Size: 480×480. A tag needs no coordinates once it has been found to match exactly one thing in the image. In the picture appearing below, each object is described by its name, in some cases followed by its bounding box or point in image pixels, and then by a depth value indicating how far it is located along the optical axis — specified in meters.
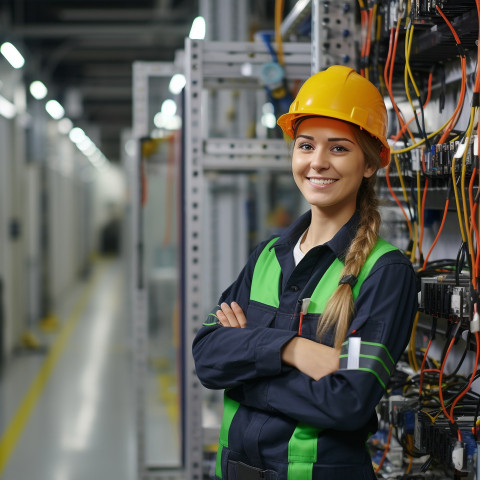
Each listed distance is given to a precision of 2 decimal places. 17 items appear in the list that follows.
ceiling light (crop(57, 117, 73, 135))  14.10
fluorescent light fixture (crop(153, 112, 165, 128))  8.39
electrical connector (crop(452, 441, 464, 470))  1.71
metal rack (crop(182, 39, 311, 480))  2.76
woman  1.60
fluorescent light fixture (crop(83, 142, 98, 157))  19.12
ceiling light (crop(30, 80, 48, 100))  8.39
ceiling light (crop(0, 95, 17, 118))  8.04
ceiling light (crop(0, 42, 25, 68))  6.25
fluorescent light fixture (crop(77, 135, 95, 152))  16.53
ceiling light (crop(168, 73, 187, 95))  4.43
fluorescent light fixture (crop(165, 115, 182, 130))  6.66
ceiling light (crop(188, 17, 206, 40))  4.26
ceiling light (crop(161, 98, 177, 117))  5.43
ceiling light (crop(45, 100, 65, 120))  9.91
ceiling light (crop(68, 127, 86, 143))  14.51
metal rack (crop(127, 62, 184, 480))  3.79
